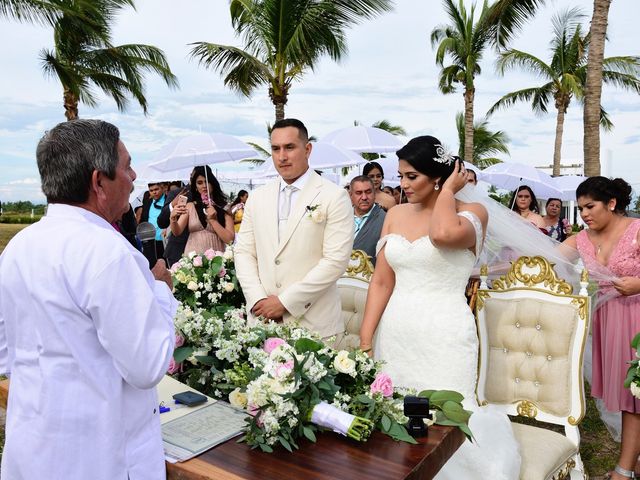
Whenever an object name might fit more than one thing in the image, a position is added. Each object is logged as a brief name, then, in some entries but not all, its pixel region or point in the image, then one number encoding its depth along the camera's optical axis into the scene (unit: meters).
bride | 2.93
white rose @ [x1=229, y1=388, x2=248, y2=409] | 2.06
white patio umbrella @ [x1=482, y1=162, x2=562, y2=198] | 10.04
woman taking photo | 5.79
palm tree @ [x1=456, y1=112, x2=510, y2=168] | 34.00
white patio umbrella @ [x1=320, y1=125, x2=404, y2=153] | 9.14
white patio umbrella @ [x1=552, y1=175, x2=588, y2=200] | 12.29
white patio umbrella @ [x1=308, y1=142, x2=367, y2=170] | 8.65
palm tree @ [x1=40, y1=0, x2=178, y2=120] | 15.55
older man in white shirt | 1.42
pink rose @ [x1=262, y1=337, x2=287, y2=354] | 2.05
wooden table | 1.62
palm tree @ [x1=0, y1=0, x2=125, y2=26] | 13.02
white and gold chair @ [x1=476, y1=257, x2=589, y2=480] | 3.06
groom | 3.10
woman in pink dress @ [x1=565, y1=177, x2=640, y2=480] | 3.67
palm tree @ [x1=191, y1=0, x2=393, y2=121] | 13.97
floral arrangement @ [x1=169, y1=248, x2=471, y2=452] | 1.80
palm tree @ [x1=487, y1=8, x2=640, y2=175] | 24.62
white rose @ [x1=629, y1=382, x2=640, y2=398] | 2.99
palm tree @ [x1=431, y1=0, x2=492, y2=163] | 21.45
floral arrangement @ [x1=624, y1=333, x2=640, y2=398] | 2.99
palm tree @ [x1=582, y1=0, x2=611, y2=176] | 9.64
